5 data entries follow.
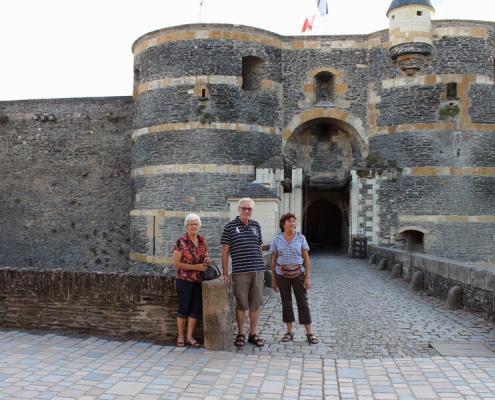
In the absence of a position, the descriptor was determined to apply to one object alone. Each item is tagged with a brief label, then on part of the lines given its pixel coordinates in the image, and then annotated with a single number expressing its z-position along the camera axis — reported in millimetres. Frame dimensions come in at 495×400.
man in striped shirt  6445
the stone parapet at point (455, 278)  7996
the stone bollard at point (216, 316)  6070
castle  19422
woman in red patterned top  6164
